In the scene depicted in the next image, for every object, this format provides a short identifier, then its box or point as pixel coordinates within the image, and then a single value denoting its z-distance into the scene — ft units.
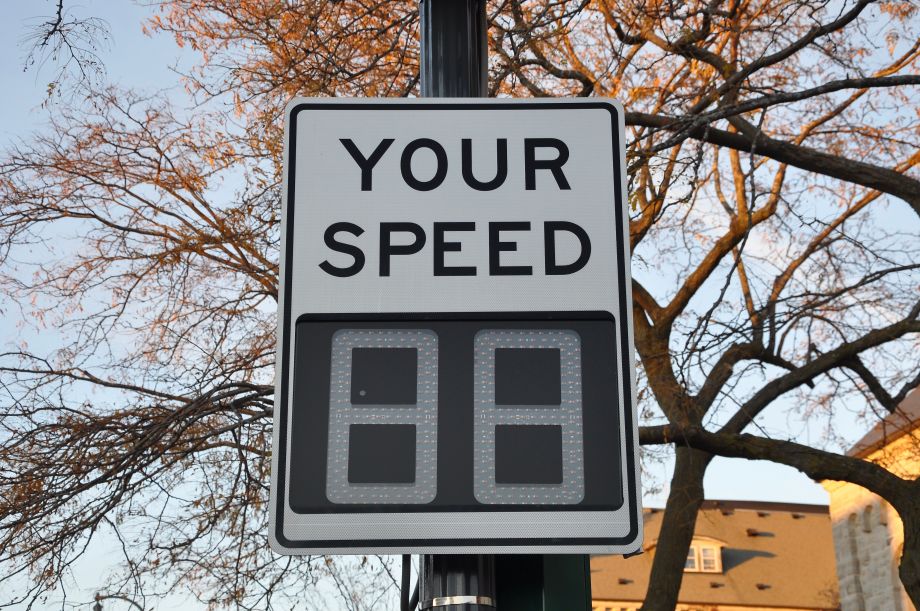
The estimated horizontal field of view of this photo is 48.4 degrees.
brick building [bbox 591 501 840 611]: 154.40
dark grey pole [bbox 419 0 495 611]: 8.96
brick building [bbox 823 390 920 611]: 114.83
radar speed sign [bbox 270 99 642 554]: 6.69
